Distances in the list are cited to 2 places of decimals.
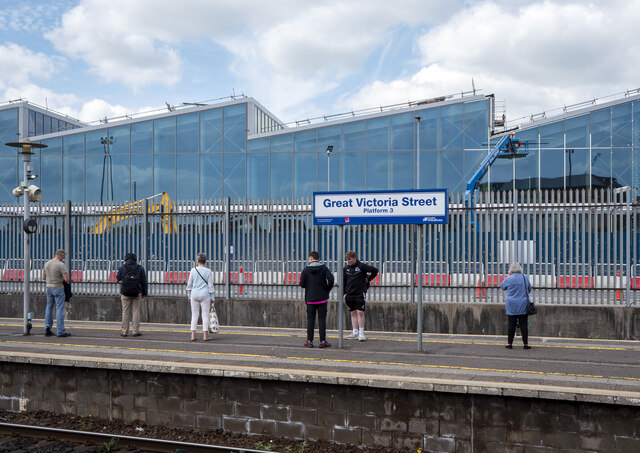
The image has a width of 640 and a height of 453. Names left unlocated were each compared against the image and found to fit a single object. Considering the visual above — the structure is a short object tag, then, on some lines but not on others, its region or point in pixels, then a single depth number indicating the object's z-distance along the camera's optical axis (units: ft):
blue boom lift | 108.47
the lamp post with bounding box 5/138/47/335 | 41.14
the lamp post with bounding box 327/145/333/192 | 118.32
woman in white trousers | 37.70
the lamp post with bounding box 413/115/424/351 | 33.40
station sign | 33.22
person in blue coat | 35.09
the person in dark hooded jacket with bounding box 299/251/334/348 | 35.60
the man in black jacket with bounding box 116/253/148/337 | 39.40
